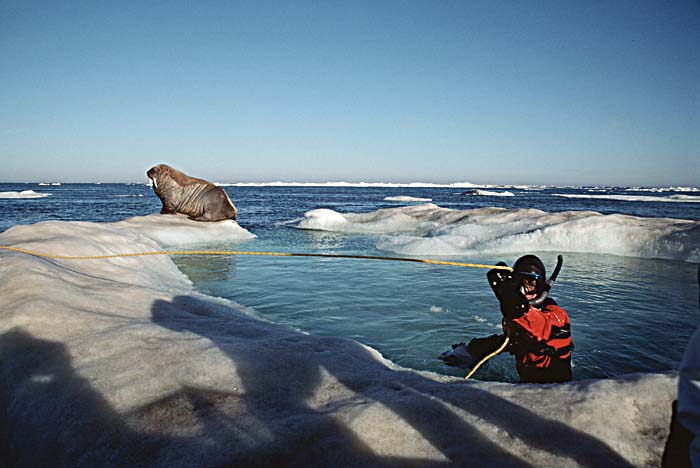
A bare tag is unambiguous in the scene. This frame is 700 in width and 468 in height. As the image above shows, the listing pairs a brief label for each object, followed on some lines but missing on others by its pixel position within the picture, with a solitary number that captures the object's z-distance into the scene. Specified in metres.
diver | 3.00
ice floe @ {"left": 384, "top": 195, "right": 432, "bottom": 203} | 41.78
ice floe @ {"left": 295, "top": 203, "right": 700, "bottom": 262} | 9.88
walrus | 14.39
